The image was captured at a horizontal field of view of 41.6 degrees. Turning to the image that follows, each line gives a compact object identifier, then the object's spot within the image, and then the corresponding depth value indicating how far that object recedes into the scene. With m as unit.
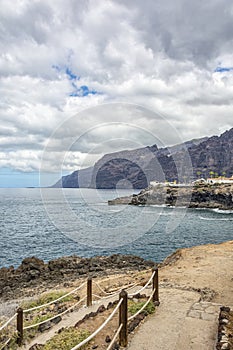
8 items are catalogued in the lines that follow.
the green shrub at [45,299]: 13.60
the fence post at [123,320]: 7.25
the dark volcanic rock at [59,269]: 20.95
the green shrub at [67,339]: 7.48
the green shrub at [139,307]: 9.20
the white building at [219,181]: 117.73
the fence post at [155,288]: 10.18
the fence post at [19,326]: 7.88
